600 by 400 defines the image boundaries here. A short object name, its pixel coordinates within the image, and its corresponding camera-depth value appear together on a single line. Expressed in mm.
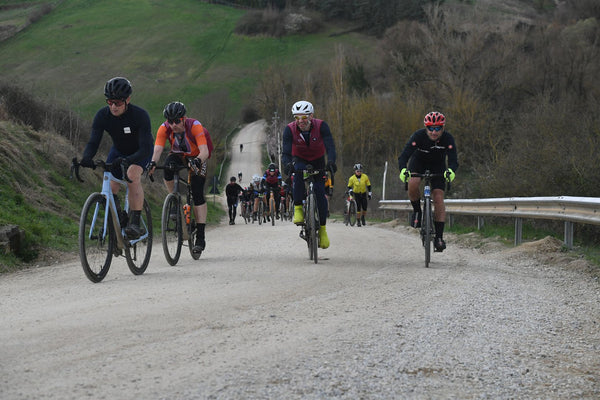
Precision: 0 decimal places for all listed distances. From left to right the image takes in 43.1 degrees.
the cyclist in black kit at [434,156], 10727
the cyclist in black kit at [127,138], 8570
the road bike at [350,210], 25562
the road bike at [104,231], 8125
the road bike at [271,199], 26766
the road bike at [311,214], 10695
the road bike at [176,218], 10359
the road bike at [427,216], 10175
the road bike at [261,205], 29000
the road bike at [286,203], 29708
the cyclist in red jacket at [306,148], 11133
